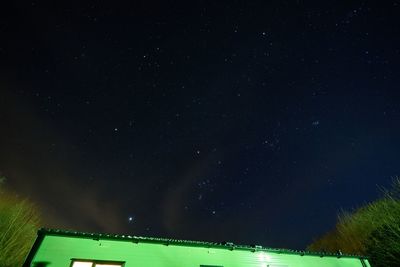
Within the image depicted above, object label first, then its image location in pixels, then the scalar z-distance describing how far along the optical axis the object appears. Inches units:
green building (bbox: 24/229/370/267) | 449.4
